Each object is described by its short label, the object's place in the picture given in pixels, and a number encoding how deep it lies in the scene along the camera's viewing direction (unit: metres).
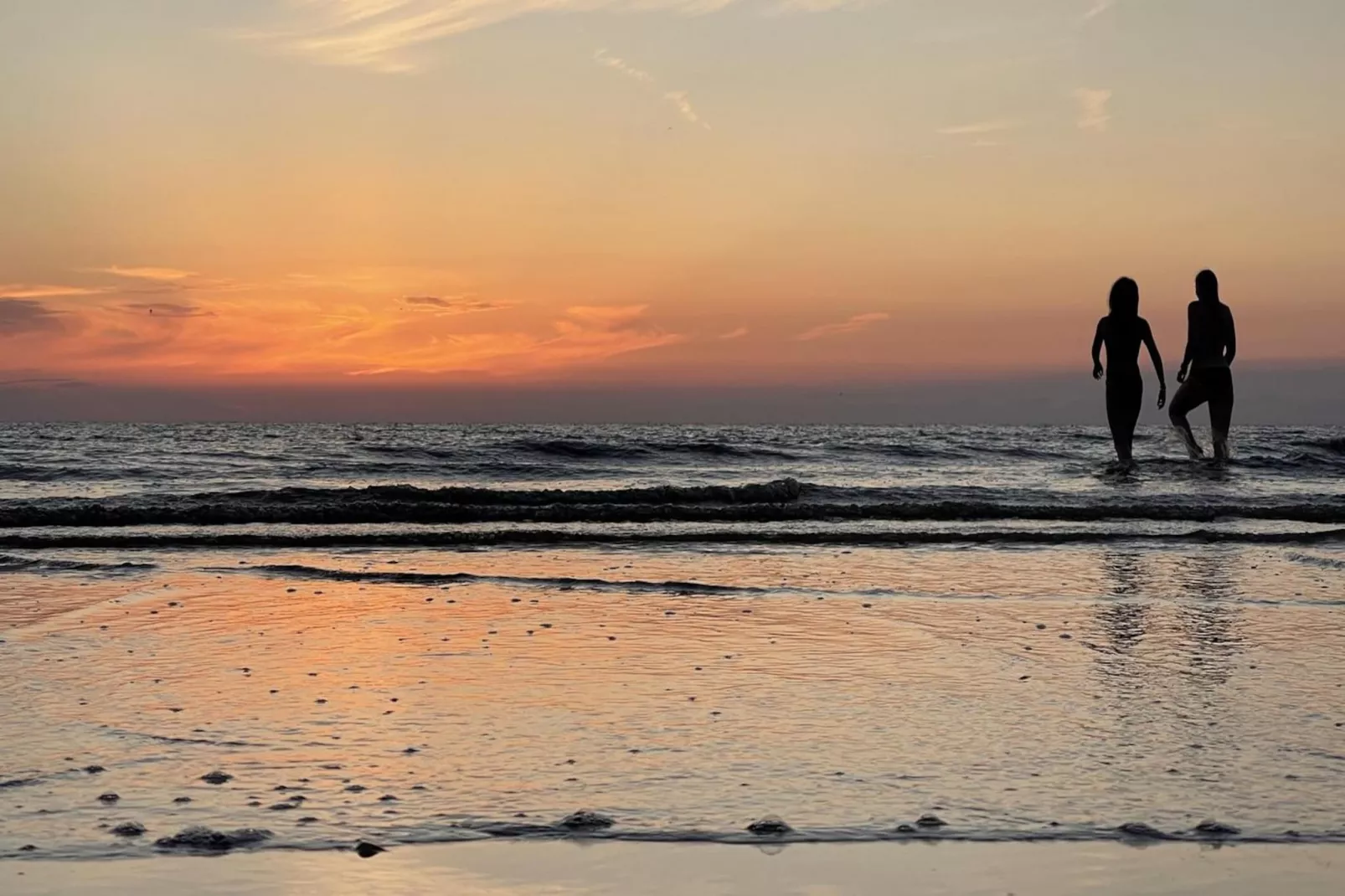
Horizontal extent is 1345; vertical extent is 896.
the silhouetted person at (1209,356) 17.41
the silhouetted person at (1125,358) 17.19
